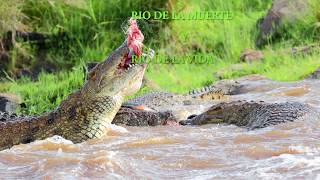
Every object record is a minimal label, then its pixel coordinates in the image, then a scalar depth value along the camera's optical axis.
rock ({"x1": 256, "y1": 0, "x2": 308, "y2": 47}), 26.14
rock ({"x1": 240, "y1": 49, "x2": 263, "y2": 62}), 24.41
